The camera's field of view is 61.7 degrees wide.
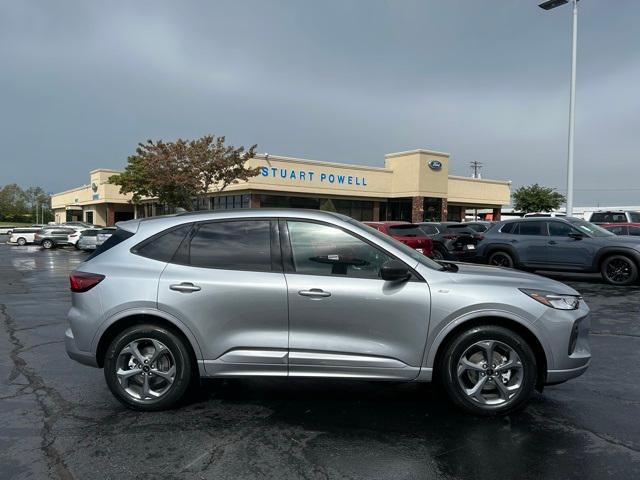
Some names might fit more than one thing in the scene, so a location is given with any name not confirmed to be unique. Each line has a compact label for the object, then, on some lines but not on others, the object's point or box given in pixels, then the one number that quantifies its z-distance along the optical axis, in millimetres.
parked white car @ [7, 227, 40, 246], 40281
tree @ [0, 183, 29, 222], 115750
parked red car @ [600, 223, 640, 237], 17859
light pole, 21734
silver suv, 4305
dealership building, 35469
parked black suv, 16625
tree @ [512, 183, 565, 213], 56719
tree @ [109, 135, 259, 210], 31891
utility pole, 96031
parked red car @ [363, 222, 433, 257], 14801
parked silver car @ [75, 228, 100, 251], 28766
